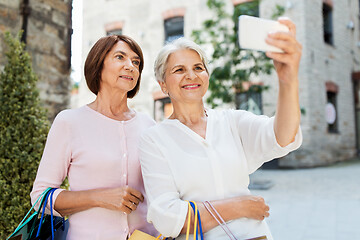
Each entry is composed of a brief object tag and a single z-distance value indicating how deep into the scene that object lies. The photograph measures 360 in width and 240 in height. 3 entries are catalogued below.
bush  2.27
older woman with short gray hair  1.20
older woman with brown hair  1.47
